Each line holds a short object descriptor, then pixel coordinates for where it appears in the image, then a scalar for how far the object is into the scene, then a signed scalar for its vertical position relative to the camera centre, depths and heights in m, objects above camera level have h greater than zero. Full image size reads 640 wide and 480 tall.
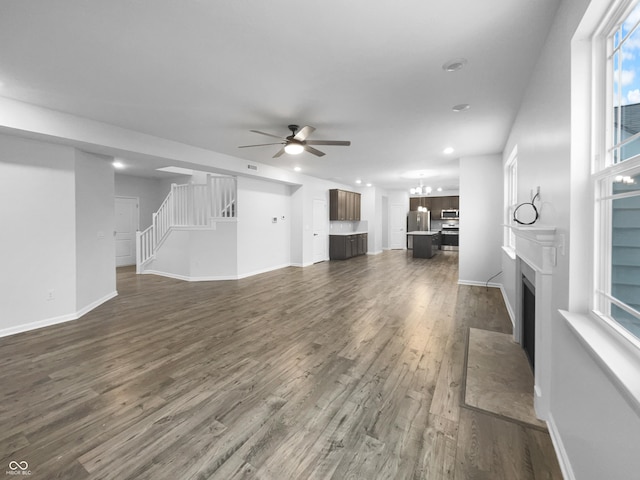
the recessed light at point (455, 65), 2.40 +1.45
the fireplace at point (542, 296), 1.81 -0.42
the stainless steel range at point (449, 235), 12.20 -0.09
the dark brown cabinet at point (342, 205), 9.41 +0.94
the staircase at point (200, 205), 6.38 +0.65
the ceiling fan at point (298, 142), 3.65 +1.20
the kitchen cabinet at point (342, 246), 9.41 -0.43
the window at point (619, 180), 1.16 +0.24
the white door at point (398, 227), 12.38 +0.26
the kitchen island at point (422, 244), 9.73 -0.38
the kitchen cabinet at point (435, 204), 12.26 +1.29
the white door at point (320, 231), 8.87 +0.06
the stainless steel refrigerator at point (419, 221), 12.27 +0.52
